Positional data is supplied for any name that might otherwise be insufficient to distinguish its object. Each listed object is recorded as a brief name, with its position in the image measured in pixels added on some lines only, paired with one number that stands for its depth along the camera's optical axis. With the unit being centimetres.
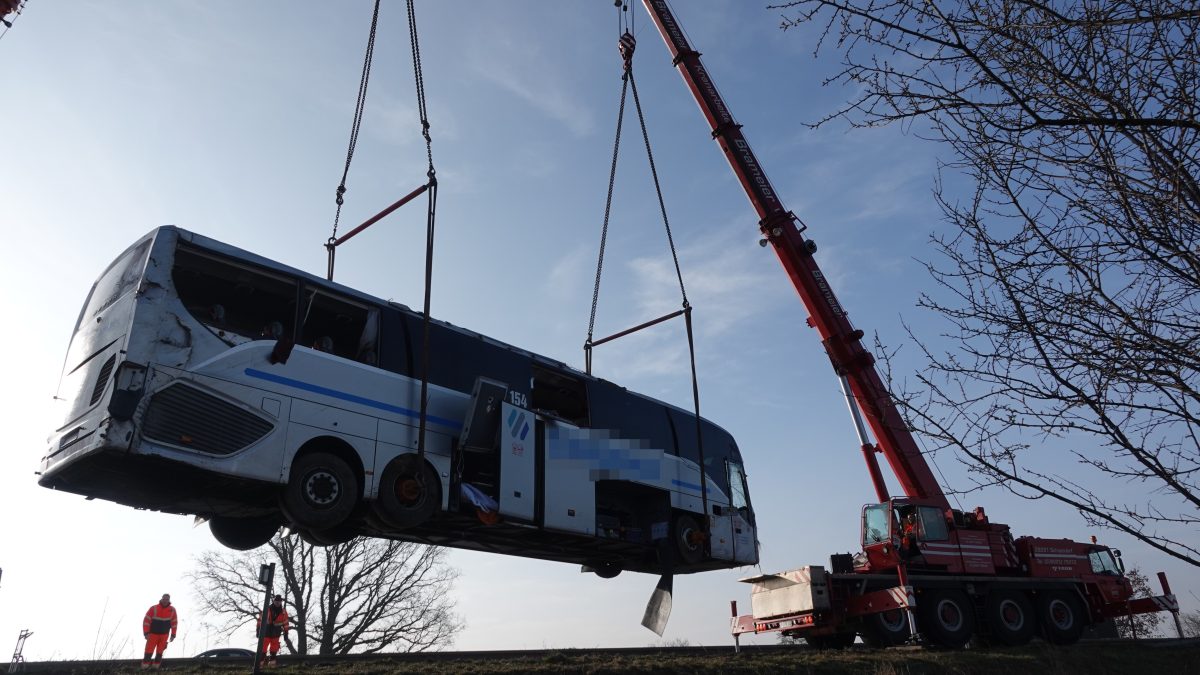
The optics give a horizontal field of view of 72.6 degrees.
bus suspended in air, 805
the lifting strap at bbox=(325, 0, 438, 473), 930
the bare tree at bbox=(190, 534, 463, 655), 2762
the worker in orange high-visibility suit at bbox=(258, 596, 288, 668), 1636
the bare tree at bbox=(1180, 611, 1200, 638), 2080
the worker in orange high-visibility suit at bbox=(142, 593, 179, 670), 1438
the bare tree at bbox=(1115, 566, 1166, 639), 1920
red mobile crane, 1479
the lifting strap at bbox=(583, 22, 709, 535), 1430
